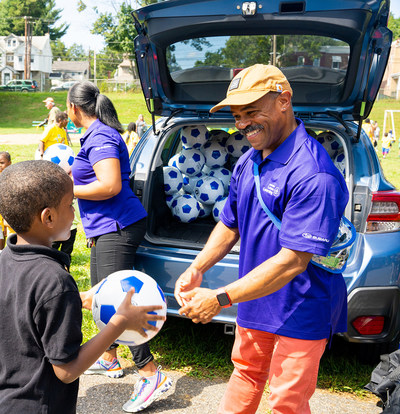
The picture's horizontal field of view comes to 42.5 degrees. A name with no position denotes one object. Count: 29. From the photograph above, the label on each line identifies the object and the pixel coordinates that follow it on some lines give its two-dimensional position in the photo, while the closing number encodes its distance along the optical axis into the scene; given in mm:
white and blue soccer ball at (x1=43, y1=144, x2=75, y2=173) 4043
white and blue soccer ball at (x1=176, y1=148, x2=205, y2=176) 4836
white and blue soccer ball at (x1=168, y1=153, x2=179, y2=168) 4884
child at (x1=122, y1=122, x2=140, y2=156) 12131
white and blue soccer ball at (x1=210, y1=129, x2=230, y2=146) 5004
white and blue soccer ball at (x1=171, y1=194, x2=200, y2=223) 4406
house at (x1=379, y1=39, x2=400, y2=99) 60394
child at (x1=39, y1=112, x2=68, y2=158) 8109
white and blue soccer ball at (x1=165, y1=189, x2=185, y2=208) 4457
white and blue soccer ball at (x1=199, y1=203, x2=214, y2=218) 4625
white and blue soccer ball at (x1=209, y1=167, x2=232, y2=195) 4868
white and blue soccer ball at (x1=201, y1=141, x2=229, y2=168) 4902
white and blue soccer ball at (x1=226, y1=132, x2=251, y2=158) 4898
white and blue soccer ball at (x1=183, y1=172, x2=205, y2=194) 4840
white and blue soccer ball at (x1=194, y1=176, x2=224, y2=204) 4672
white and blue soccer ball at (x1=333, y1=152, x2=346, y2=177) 4109
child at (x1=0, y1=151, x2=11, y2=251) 4724
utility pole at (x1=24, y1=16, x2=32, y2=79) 60281
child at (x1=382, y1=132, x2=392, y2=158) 24344
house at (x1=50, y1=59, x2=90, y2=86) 95938
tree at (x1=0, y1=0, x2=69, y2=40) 71750
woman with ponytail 3008
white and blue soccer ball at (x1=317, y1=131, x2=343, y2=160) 4367
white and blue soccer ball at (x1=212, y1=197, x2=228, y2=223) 4564
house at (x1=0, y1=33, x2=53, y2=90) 74625
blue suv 2980
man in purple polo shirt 1960
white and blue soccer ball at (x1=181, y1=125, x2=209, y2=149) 4840
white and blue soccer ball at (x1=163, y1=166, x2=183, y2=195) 4469
